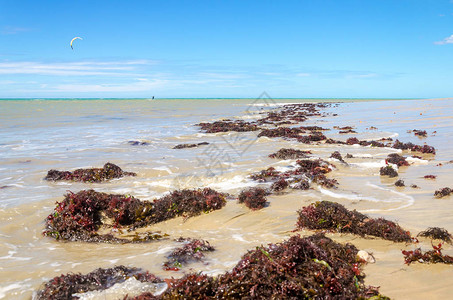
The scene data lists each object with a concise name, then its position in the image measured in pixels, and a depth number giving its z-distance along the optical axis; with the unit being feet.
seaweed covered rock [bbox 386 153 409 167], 30.42
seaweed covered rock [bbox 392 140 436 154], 36.60
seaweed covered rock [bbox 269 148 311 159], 35.64
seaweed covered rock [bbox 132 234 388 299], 10.18
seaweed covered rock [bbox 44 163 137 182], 29.55
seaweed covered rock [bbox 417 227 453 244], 14.01
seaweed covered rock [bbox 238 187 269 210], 20.25
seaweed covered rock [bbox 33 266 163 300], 11.25
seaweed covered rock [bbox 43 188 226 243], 17.43
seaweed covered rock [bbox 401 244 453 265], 12.01
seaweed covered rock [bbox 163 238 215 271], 13.37
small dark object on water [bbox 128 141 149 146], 50.31
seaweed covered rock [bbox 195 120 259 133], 66.90
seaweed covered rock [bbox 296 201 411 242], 14.62
